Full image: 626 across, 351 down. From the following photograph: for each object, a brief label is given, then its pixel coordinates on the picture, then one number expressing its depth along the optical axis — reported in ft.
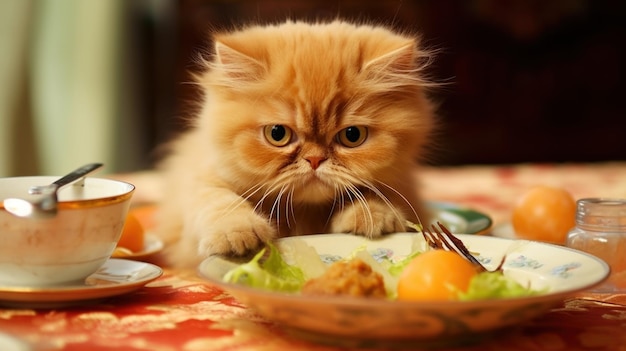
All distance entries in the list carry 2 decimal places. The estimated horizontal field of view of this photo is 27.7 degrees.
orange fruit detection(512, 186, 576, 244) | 2.19
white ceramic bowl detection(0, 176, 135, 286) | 1.72
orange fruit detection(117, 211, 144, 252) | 2.14
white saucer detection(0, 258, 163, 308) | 1.73
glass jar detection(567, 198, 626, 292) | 1.94
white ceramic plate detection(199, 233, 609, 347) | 1.55
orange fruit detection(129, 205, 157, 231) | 2.47
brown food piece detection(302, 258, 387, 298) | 1.62
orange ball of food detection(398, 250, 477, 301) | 1.64
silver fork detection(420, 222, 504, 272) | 1.81
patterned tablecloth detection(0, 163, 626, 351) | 1.62
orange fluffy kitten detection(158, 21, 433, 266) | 1.99
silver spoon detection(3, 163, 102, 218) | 1.70
